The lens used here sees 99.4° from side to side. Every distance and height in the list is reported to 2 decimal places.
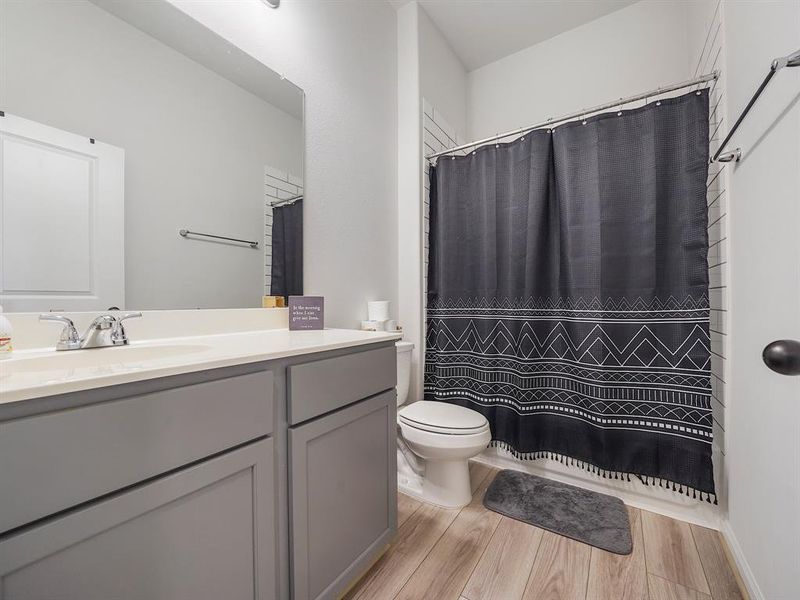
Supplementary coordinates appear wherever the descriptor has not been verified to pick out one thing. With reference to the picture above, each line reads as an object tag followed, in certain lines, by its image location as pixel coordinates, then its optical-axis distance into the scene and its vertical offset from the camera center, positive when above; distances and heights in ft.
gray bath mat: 4.54 -3.14
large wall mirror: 2.89 +1.47
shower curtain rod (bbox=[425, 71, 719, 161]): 4.60 +2.99
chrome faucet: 2.90 -0.29
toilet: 4.90 -2.15
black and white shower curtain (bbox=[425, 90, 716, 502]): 4.66 +0.10
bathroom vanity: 1.73 -1.13
